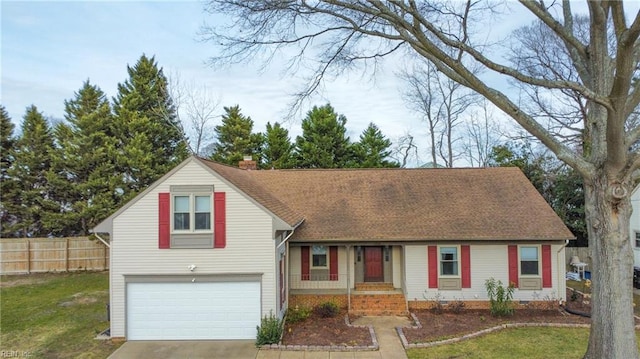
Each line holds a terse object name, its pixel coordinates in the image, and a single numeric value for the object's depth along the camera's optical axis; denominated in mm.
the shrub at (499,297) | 13289
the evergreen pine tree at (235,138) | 28906
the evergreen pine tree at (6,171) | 23259
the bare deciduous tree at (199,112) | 26750
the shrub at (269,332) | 10781
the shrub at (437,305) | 13805
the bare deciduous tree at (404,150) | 31547
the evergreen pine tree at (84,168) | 23094
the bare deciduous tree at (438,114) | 28094
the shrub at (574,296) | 14806
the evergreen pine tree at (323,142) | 27828
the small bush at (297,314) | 12914
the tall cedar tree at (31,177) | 23266
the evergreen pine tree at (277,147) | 28423
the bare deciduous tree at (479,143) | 30016
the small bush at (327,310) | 13406
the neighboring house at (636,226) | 19048
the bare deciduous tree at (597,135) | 7082
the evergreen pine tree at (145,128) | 24219
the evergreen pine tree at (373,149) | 28603
